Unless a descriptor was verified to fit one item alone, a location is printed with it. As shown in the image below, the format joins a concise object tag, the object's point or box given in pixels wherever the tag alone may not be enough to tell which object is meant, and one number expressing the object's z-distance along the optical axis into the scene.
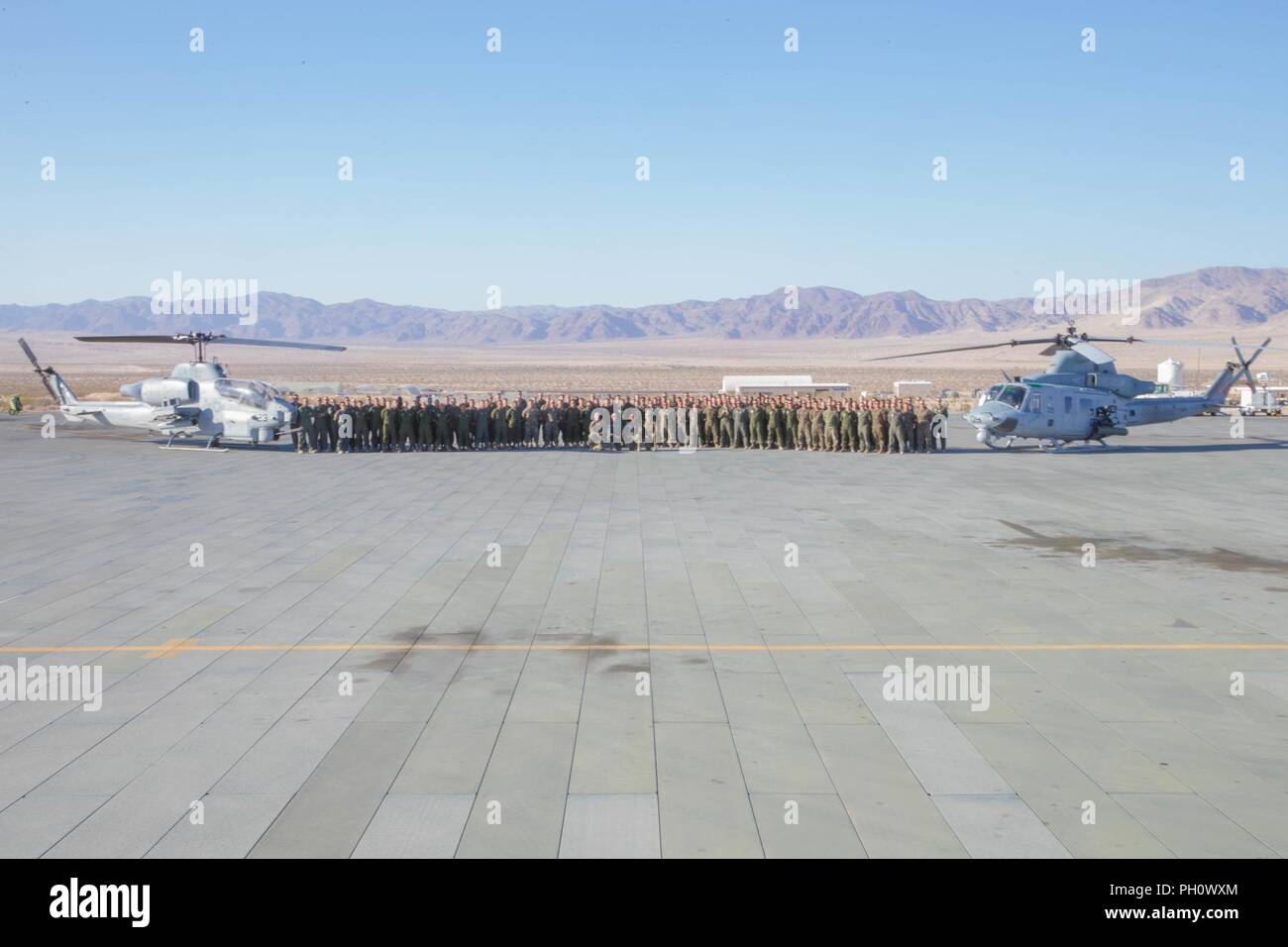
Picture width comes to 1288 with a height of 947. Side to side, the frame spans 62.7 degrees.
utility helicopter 29.16
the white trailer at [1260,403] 49.19
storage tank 50.72
